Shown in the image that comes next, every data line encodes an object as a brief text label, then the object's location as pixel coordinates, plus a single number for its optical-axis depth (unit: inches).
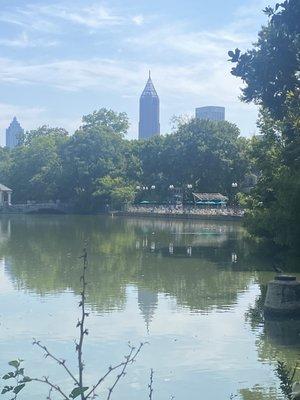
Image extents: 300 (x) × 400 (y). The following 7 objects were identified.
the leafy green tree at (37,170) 2974.9
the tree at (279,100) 663.8
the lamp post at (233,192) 2561.5
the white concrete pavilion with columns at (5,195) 3050.9
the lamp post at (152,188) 2703.7
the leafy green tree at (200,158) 2529.5
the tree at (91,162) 2802.7
